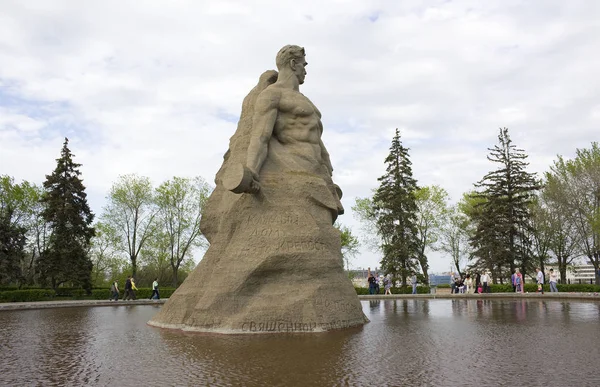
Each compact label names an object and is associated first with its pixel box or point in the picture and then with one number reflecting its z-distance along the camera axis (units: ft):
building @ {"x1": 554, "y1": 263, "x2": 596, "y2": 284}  150.22
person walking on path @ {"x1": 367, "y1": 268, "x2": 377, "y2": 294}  90.43
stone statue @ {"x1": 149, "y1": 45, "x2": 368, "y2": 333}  29.04
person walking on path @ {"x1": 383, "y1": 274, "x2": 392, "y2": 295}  93.15
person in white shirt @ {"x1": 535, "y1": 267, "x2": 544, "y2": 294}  76.36
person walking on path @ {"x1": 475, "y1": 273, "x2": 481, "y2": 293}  85.70
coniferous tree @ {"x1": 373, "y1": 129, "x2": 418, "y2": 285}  122.21
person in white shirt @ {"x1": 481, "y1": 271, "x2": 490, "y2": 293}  84.72
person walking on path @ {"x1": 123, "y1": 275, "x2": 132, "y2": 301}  81.46
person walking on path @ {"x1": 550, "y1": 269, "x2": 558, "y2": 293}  77.46
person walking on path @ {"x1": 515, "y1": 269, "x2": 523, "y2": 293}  81.92
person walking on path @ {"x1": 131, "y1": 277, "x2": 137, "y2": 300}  80.58
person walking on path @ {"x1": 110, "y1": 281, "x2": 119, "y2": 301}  79.64
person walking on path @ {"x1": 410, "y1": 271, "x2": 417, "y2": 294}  96.51
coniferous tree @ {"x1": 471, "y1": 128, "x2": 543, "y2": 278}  120.16
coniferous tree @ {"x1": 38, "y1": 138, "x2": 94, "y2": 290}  109.91
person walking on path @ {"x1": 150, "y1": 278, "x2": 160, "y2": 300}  79.78
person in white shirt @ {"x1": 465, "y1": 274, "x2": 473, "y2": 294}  91.34
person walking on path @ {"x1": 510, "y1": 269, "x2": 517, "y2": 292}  83.51
